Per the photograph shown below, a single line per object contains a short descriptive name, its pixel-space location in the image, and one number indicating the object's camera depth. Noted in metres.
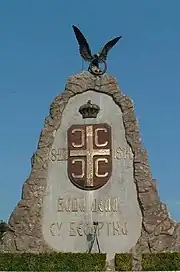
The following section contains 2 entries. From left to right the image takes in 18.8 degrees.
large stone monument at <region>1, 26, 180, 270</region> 15.91
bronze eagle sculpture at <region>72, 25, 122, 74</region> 17.64
